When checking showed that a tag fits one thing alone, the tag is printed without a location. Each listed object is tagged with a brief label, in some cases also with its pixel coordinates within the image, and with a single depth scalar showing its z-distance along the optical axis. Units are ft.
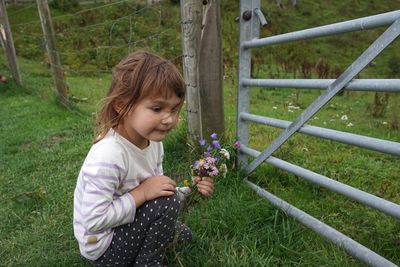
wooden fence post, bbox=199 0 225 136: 9.84
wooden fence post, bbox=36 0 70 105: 20.78
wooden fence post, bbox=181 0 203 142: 9.48
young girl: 5.89
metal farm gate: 6.15
